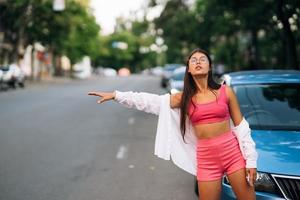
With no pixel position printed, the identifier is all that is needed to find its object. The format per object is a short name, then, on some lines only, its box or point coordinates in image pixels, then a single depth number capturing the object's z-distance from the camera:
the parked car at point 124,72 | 78.71
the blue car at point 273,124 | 3.32
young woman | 2.87
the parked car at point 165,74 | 28.07
